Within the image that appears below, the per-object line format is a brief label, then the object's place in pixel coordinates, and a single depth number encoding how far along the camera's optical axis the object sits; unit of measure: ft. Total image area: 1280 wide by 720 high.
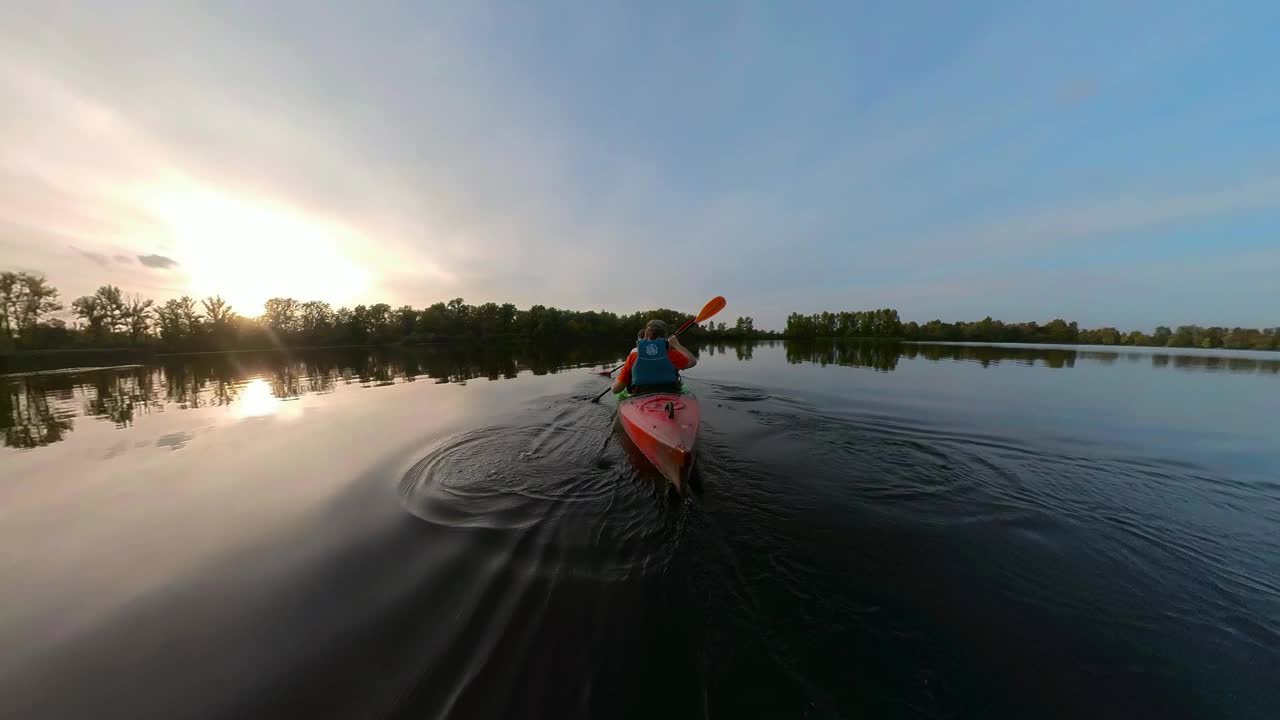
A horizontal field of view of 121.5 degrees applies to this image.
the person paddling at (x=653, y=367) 22.30
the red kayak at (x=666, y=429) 14.08
